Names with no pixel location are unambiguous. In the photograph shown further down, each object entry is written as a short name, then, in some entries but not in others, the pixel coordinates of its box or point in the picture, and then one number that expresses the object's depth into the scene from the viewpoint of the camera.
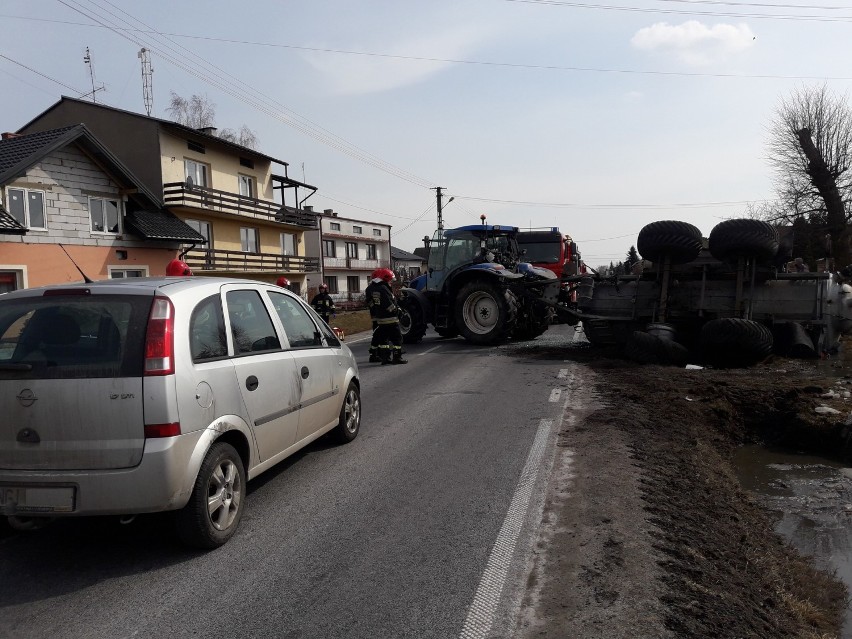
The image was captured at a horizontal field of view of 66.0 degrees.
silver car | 3.53
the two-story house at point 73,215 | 18.67
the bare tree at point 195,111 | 47.42
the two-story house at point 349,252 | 62.16
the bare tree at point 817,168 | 30.31
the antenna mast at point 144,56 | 32.22
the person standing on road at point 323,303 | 17.11
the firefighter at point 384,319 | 11.40
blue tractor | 14.55
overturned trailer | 10.89
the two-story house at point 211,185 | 26.48
